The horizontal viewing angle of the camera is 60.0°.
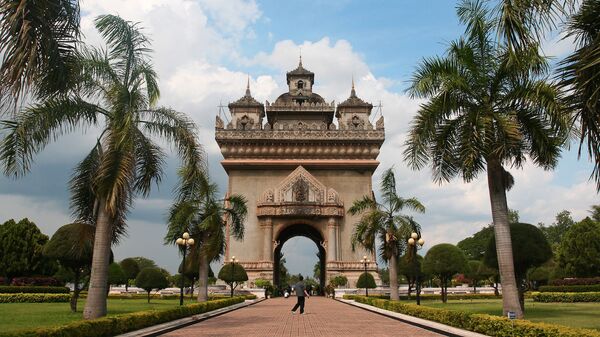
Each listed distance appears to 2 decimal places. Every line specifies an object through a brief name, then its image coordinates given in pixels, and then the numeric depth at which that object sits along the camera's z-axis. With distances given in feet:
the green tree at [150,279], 114.01
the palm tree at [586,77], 26.45
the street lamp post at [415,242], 73.64
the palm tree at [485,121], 46.32
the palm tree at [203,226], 83.92
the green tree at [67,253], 71.47
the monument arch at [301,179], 152.56
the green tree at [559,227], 273.95
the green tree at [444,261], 116.67
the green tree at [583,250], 134.00
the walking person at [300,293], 67.46
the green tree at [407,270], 129.15
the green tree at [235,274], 133.49
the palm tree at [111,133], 45.55
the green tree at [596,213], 218.18
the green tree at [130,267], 187.52
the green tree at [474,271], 143.33
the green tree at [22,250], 123.24
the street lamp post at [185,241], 75.80
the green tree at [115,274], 146.92
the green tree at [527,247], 68.95
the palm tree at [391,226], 88.33
